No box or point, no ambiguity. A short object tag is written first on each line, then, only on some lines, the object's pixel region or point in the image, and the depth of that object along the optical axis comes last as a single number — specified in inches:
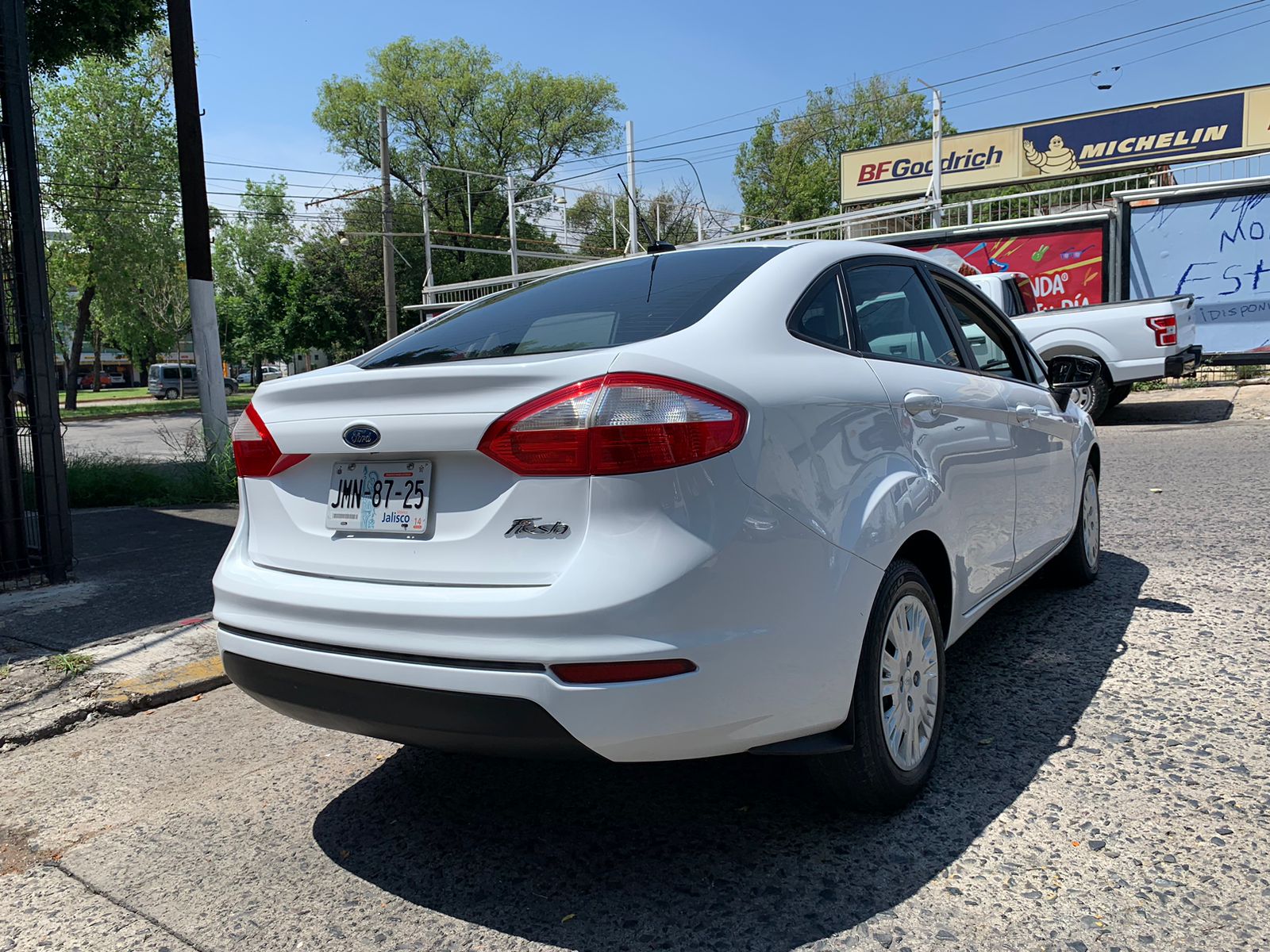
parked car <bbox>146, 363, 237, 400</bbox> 2241.9
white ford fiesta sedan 86.5
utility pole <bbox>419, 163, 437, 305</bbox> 1156.6
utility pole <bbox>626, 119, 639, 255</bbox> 1121.4
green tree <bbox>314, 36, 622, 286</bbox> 1968.5
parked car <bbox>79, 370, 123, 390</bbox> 3484.3
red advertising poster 651.5
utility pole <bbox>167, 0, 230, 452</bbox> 376.5
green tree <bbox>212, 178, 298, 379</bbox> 1999.3
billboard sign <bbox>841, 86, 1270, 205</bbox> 1185.4
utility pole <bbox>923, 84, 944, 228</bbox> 783.7
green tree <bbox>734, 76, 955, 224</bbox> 2274.9
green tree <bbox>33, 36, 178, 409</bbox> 1358.3
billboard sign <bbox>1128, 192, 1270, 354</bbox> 608.1
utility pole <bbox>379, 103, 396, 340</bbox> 1200.8
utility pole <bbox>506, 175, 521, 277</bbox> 1164.6
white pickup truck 459.2
